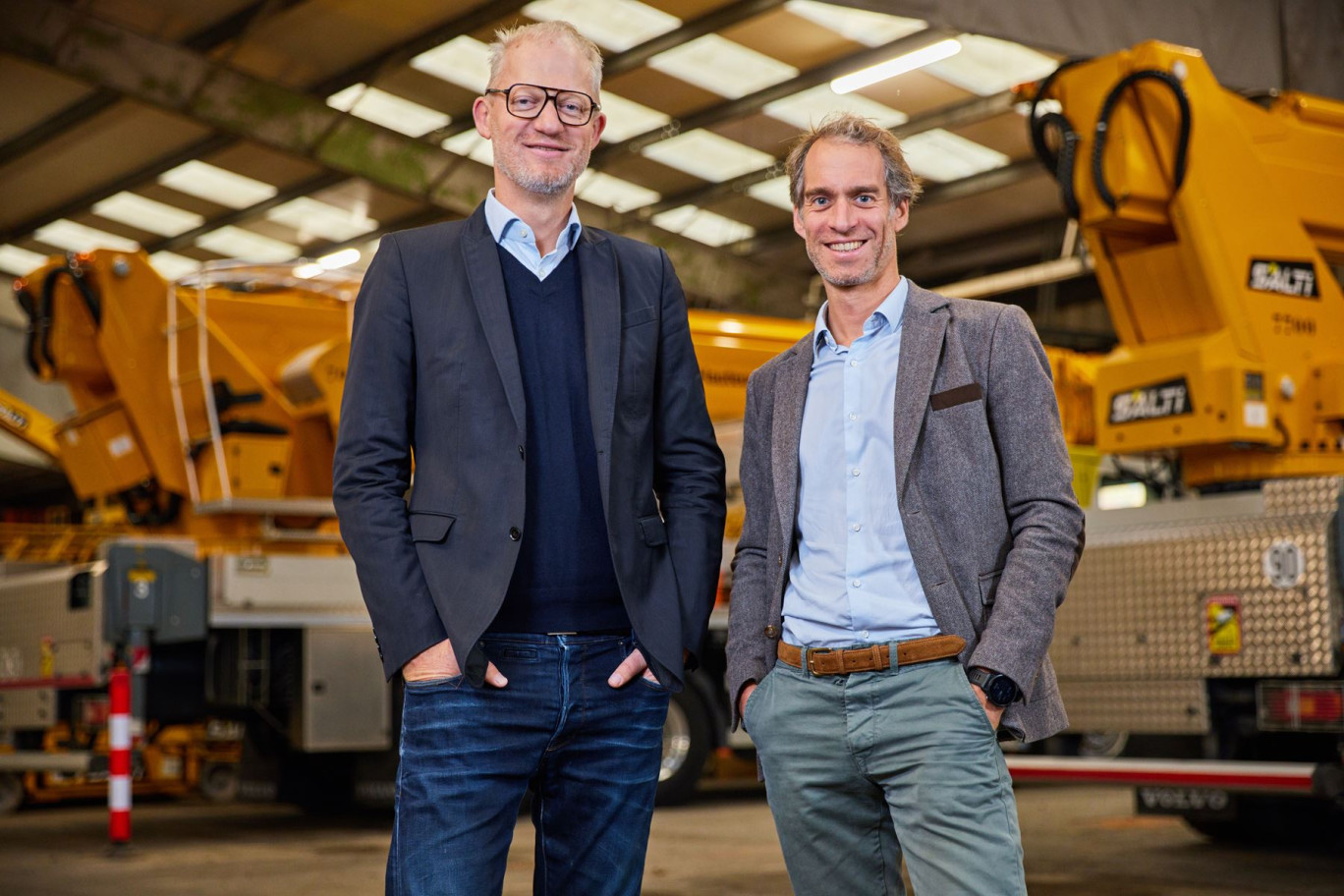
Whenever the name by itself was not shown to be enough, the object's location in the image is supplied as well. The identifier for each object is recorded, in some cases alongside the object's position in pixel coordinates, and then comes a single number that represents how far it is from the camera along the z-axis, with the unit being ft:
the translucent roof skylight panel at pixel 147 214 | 62.18
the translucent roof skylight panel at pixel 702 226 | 60.85
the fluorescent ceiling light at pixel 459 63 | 47.85
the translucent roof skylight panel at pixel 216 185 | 58.34
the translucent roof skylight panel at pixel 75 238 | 65.26
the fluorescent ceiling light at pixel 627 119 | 52.49
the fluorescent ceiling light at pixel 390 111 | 51.65
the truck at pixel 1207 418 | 16.76
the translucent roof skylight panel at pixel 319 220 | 61.67
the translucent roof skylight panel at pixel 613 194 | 58.85
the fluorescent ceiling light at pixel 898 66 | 45.24
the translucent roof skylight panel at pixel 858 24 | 44.55
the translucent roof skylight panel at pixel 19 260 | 69.26
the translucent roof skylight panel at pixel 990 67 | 46.78
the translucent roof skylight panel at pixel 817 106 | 49.78
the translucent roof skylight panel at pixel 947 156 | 53.16
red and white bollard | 23.47
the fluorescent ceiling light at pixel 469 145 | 54.39
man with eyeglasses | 7.68
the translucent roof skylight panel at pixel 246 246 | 65.10
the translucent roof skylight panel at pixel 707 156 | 55.16
